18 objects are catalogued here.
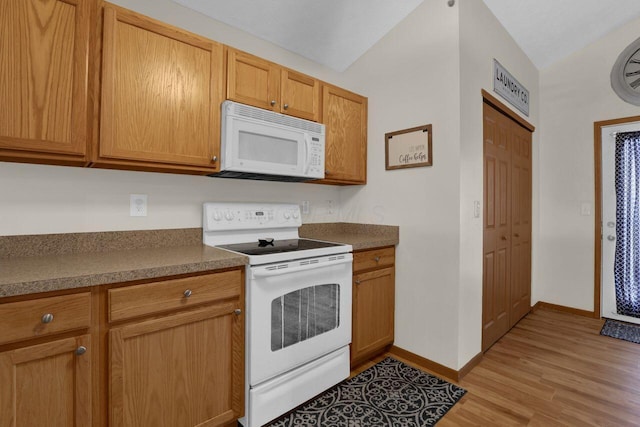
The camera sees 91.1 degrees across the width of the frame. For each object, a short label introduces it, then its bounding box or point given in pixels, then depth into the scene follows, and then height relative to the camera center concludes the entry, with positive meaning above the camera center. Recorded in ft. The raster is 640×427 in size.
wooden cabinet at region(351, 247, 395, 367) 6.96 -2.04
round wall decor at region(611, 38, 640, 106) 9.54 +4.47
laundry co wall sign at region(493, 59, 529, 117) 8.18 +3.67
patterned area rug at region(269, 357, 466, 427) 5.50 -3.55
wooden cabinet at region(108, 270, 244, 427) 4.04 -2.06
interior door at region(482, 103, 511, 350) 7.93 -0.31
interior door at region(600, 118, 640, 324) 10.08 -0.12
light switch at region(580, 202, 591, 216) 10.48 +0.32
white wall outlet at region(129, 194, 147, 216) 5.89 +0.18
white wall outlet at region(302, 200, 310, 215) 8.63 +0.23
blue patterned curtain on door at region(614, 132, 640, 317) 9.64 -0.17
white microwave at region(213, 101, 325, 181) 5.92 +1.45
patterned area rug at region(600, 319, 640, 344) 8.82 -3.32
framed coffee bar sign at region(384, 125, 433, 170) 7.20 +1.66
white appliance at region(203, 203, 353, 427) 5.12 -1.70
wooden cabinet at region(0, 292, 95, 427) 3.33 -1.69
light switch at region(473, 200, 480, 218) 7.24 +0.20
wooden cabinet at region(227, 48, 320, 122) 6.10 +2.72
